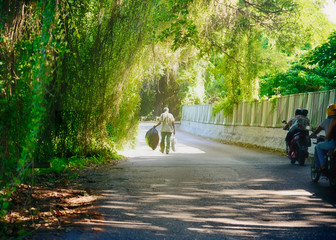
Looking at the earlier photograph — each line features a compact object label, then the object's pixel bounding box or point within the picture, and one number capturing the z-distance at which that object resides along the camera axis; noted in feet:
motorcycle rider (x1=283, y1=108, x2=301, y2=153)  48.47
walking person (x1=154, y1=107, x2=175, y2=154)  61.93
